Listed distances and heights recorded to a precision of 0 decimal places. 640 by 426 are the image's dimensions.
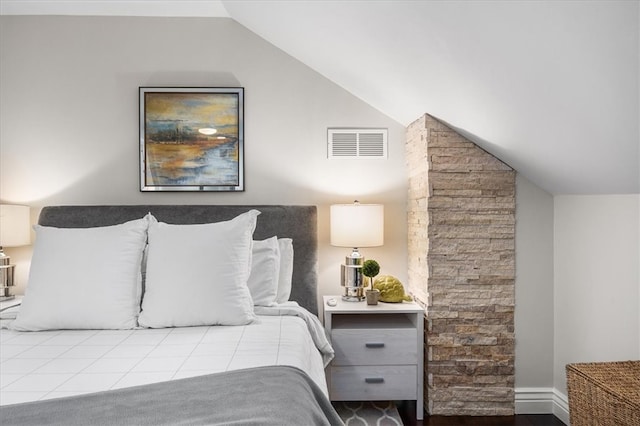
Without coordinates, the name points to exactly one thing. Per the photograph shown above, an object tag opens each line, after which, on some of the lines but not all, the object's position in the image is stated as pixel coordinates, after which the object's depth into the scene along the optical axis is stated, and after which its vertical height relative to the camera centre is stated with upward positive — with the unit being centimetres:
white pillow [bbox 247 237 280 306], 260 -32
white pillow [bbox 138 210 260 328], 225 -30
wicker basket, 165 -67
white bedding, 157 -55
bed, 132 -52
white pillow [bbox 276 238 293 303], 280 -33
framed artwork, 311 +52
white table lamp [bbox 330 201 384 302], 286 -10
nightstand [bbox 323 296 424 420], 272 -86
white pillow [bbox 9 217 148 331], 221 -32
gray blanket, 120 -52
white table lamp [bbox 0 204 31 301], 286 -11
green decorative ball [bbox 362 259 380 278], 290 -33
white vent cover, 315 +50
